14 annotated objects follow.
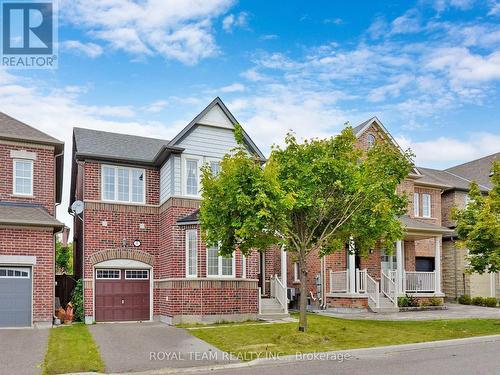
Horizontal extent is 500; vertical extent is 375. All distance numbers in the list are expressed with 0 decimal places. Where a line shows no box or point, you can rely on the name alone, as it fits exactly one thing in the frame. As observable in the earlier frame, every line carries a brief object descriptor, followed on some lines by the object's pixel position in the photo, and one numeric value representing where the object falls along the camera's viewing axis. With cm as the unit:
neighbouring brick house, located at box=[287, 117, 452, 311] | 2519
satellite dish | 2303
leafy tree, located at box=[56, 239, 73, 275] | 3978
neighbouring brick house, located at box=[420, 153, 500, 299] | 3231
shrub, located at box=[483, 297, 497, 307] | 3022
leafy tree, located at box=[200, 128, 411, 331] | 1464
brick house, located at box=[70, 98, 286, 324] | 2147
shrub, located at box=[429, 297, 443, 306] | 2706
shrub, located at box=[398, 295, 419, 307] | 2594
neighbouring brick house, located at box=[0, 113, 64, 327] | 2011
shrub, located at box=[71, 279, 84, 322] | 2223
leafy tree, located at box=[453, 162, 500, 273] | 2003
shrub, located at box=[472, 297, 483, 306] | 3072
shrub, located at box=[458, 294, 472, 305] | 3139
